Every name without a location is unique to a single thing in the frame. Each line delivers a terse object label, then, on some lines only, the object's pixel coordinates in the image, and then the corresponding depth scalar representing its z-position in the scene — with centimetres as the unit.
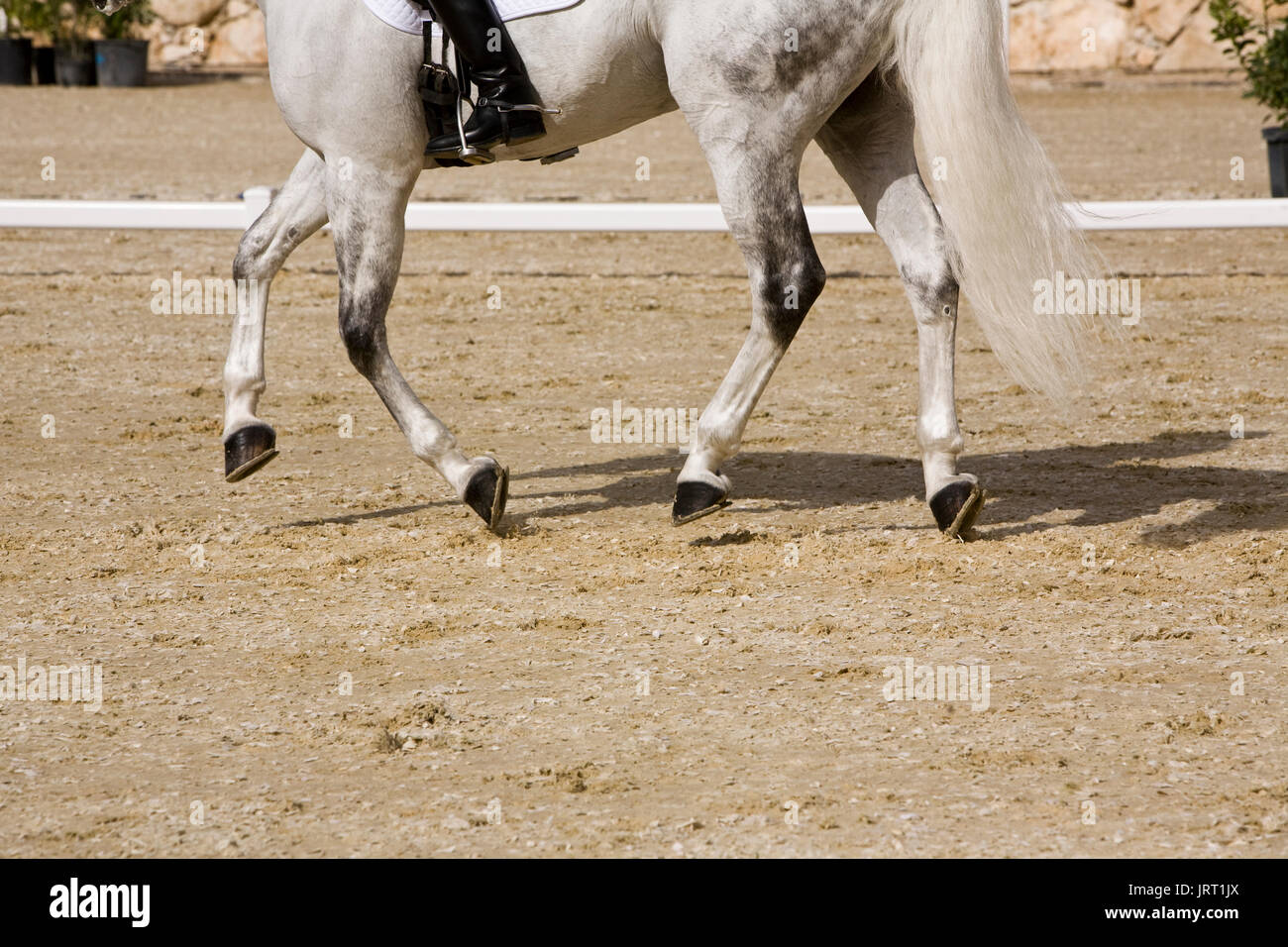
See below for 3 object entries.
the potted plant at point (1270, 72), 1096
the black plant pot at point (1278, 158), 1117
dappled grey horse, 413
